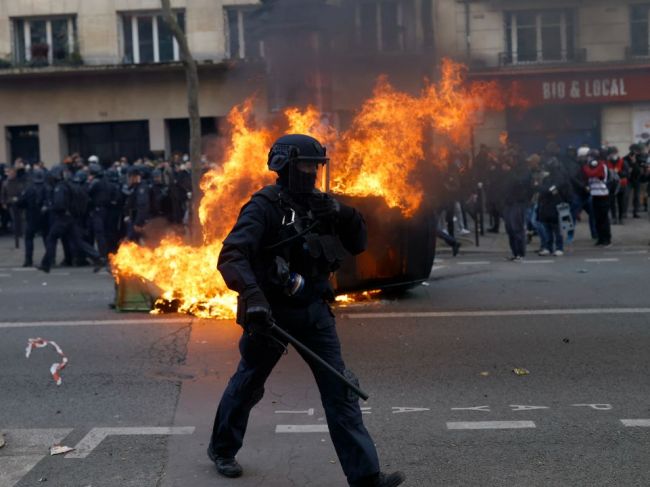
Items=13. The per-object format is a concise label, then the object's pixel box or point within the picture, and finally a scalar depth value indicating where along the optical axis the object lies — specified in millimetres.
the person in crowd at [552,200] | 14414
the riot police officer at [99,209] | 15828
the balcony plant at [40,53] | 25641
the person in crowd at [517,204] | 13812
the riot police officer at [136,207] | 15875
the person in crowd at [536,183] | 14797
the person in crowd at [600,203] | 15969
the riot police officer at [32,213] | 15477
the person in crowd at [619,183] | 18453
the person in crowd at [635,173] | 19094
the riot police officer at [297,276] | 4445
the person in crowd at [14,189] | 18859
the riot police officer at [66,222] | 14664
